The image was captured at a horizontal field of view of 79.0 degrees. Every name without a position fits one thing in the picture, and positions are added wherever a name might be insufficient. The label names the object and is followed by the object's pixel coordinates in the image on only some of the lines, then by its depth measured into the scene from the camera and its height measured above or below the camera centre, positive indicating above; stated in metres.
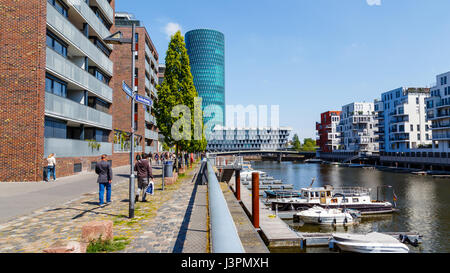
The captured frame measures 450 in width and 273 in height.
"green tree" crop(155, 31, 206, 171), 26.00 +4.48
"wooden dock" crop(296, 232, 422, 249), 16.03 -5.84
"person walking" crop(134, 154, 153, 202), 12.38 -1.27
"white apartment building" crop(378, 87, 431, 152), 82.94 +6.56
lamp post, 9.49 +0.95
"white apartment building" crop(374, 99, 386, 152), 95.69 +6.61
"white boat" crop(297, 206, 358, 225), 22.16 -6.07
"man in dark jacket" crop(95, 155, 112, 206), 11.95 -1.36
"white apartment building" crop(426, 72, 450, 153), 65.00 +7.46
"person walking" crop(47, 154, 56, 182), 19.80 -1.49
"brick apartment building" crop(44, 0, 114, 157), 21.95 +6.41
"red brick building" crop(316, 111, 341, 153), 130.62 +5.81
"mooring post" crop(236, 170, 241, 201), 22.88 -3.50
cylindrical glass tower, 194.75 +39.81
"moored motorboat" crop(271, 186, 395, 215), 26.03 -5.78
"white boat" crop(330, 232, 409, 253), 14.89 -5.63
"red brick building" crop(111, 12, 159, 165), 42.22 +10.48
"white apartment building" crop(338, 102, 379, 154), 106.19 +5.41
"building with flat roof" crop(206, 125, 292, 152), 161.25 +2.76
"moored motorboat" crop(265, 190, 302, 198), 32.38 -6.12
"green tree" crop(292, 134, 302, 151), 165.07 +0.11
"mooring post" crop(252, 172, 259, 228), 13.46 -2.55
